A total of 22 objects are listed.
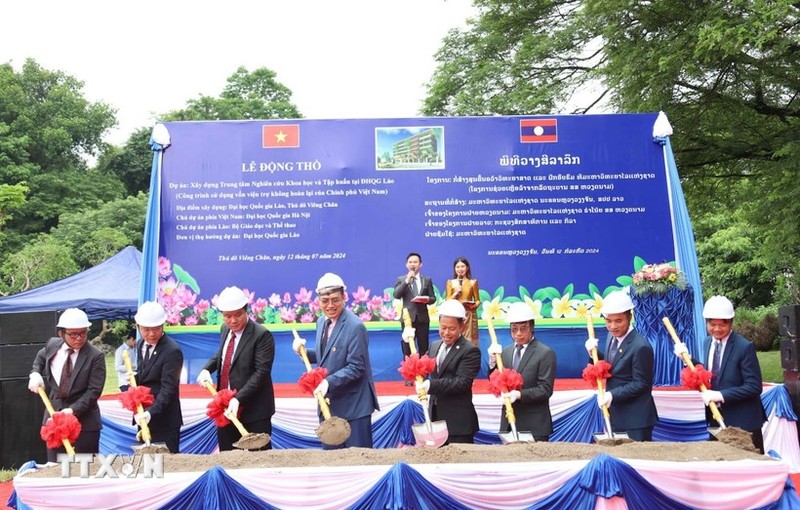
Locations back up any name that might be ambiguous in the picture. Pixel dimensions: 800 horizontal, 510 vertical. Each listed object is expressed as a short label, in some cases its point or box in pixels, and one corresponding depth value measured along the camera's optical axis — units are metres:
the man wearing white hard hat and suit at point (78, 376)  4.70
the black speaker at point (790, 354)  6.64
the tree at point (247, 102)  32.97
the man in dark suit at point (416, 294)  7.46
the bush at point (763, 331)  18.08
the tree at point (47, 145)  26.72
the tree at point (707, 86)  9.22
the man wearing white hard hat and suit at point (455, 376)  4.43
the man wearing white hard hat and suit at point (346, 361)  4.58
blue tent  11.66
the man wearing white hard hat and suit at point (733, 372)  4.42
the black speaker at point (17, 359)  6.76
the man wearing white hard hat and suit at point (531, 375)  4.44
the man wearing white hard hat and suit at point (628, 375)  4.34
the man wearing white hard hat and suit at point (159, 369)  4.58
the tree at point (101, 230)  23.19
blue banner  7.97
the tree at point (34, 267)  20.02
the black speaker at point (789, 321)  6.71
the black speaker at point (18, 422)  6.79
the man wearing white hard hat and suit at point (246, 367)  4.52
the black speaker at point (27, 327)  6.65
